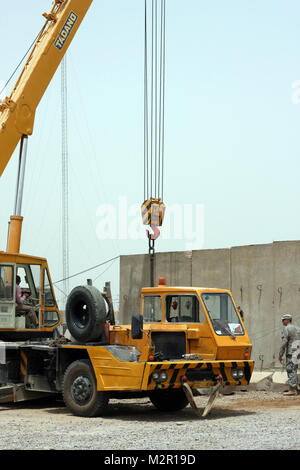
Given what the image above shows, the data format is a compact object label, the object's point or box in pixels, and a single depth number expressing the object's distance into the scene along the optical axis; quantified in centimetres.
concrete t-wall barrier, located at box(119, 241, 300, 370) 1633
